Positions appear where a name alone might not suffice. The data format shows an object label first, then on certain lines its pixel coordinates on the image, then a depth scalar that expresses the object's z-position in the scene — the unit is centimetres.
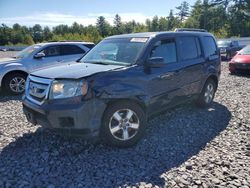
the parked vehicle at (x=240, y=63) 850
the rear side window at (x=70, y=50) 673
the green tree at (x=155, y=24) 6649
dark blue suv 283
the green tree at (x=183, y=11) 7697
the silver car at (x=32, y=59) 601
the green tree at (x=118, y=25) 7154
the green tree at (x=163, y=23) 6583
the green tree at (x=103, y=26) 7130
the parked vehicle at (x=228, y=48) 1411
